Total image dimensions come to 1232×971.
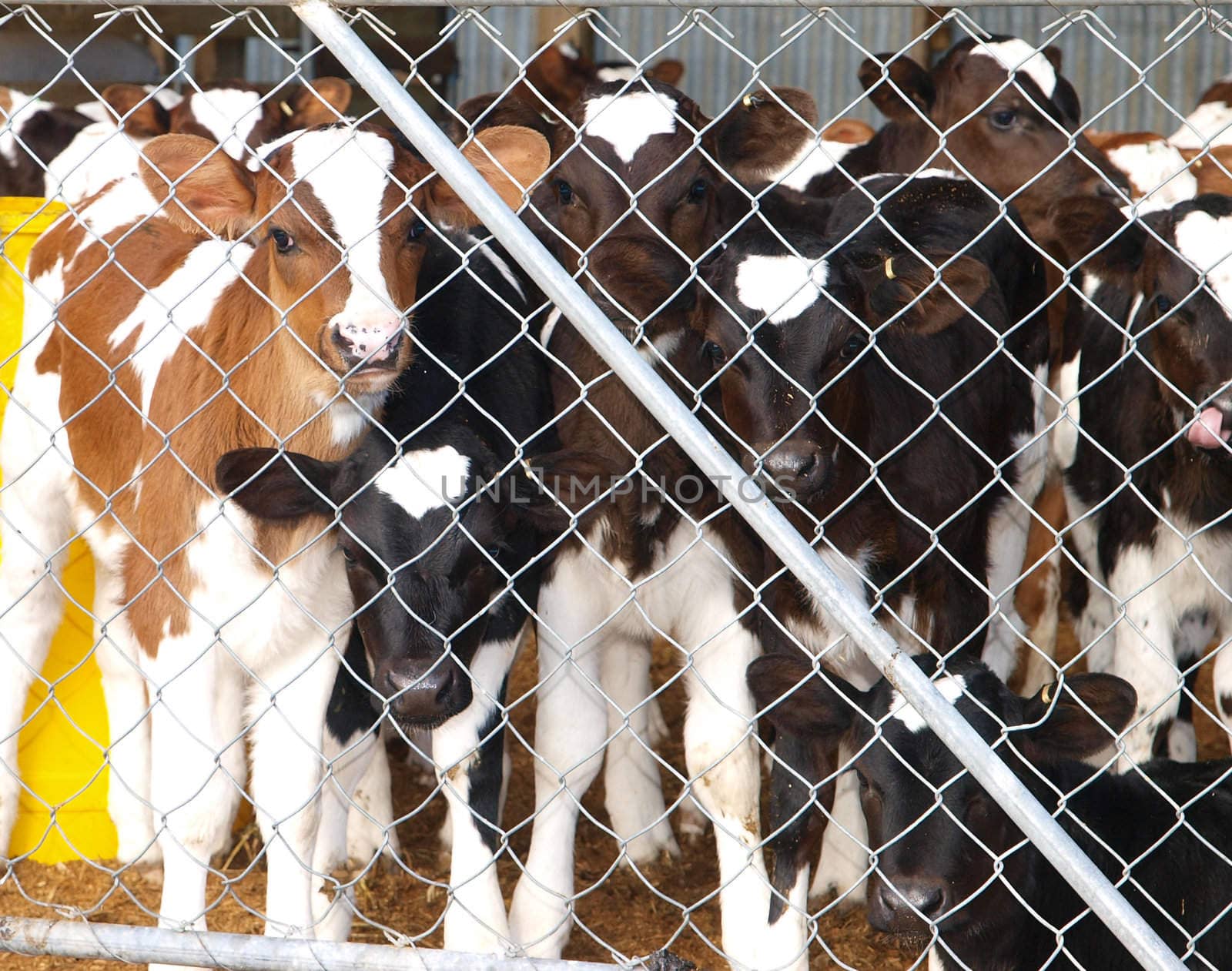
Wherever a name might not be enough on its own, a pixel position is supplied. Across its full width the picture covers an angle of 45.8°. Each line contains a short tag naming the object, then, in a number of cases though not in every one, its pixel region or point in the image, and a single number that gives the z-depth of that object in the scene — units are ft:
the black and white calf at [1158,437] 13.02
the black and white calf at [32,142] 24.47
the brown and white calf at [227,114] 20.86
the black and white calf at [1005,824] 10.36
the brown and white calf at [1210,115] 25.08
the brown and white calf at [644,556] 12.41
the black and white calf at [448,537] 10.94
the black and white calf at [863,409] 11.27
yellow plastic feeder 14.78
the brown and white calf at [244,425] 10.84
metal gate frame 8.03
